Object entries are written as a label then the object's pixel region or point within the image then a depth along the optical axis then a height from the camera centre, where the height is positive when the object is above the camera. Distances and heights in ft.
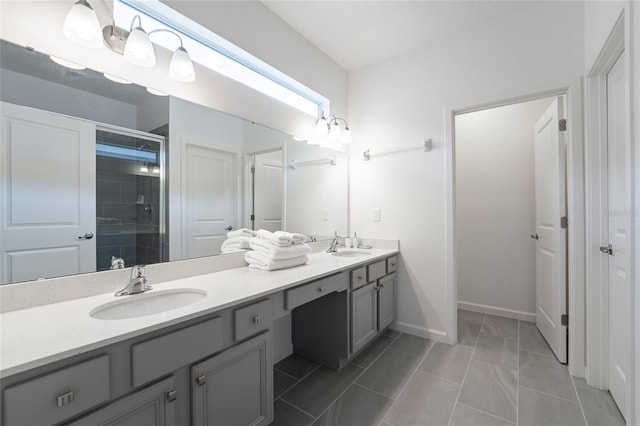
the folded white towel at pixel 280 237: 5.40 -0.52
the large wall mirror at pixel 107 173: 3.25 +0.63
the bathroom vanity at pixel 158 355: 2.20 -1.46
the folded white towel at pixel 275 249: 5.32 -0.76
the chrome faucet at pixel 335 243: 8.05 -0.97
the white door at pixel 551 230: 6.28 -0.48
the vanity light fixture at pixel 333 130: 7.80 +2.53
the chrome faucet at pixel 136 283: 3.75 -1.02
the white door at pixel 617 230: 4.54 -0.32
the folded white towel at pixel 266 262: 5.29 -1.02
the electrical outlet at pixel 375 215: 8.58 -0.08
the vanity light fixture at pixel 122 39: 3.44 +2.50
